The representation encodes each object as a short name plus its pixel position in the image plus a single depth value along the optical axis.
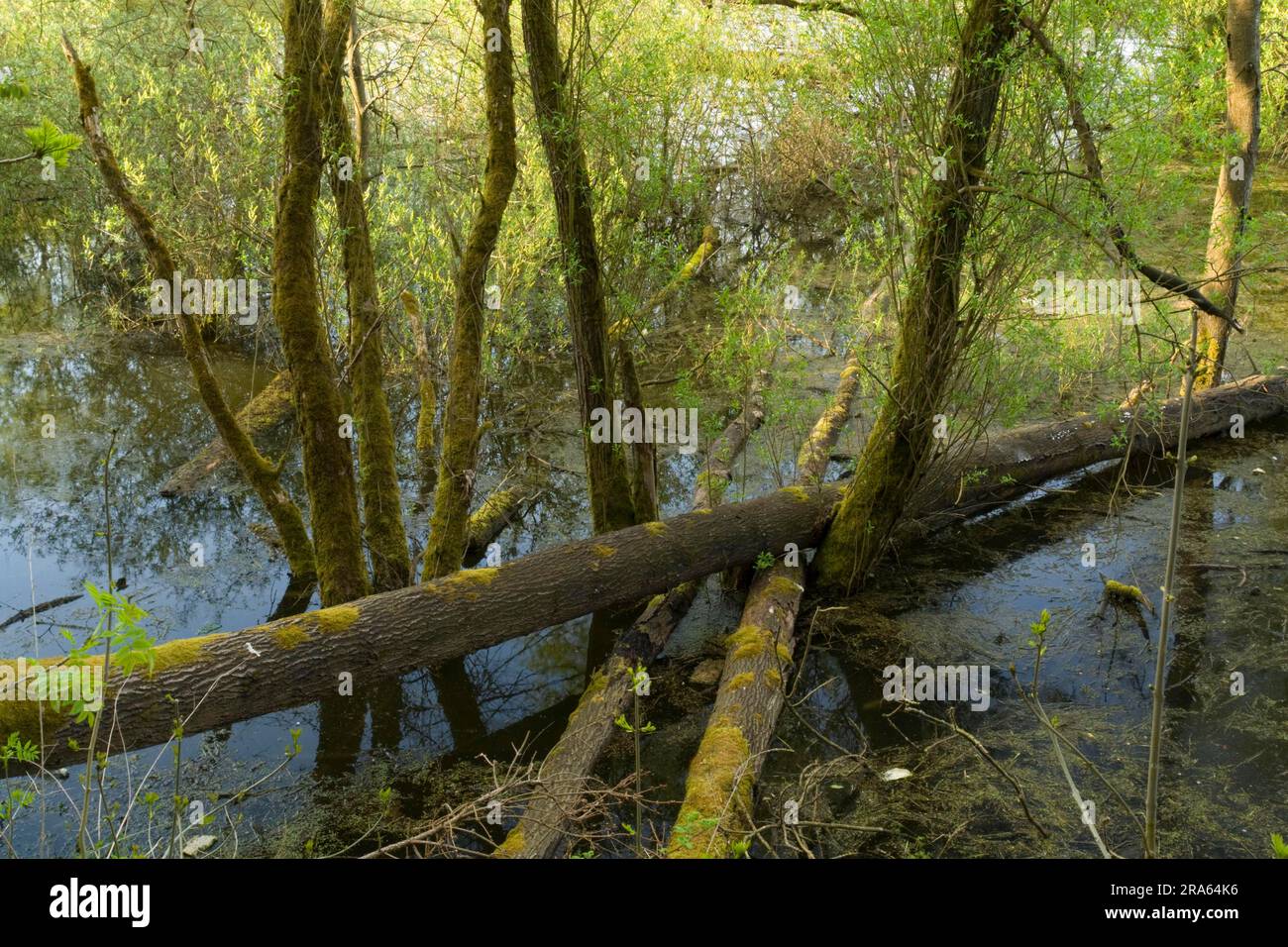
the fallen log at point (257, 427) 7.68
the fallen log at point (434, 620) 4.07
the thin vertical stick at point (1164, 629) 2.12
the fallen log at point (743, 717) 3.57
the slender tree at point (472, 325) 5.21
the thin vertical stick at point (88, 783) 2.12
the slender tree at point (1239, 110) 8.30
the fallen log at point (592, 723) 3.78
